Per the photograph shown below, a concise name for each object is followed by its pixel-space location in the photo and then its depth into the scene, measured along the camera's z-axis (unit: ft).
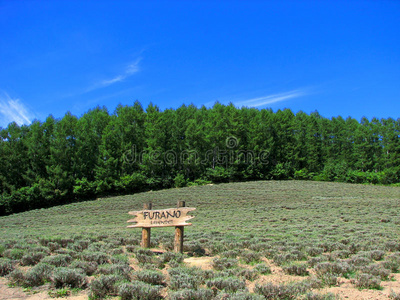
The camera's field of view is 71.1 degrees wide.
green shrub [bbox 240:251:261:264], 23.83
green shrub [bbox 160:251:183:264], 24.00
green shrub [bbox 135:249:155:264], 23.15
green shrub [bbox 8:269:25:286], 17.14
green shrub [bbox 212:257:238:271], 21.65
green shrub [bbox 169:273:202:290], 16.62
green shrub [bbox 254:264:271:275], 20.27
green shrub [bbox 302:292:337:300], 14.40
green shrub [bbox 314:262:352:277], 19.26
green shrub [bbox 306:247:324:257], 26.08
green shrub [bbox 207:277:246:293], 16.39
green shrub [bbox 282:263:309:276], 19.89
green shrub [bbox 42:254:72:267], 20.72
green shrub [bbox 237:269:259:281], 19.06
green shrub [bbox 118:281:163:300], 14.84
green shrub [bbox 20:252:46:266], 21.13
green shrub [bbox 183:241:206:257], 27.50
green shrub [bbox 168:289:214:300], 14.69
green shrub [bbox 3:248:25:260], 22.22
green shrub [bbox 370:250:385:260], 23.87
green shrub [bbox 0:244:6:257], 23.23
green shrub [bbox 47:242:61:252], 26.85
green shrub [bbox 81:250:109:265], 22.43
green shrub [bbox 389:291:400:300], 14.89
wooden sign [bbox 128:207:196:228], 26.66
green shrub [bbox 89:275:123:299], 15.39
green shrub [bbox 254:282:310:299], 15.33
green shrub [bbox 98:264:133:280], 18.54
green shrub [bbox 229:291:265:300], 14.25
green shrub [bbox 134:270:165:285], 17.65
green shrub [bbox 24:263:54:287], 16.98
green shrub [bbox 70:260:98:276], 19.40
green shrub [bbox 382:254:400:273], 20.45
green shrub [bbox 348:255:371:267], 21.54
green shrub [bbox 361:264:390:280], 18.40
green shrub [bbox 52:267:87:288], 16.74
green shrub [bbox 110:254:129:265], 22.16
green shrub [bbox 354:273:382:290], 16.63
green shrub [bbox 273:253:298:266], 22.68
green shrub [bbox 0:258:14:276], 18.84
